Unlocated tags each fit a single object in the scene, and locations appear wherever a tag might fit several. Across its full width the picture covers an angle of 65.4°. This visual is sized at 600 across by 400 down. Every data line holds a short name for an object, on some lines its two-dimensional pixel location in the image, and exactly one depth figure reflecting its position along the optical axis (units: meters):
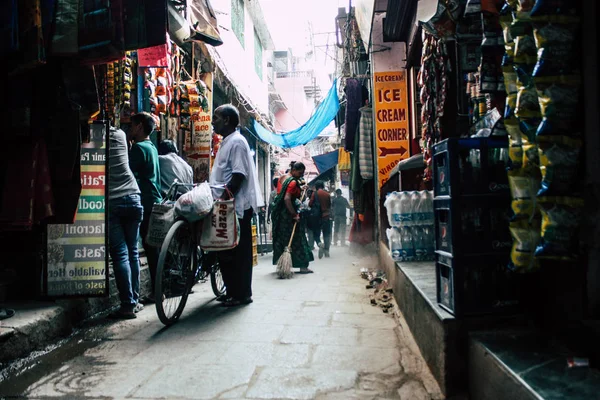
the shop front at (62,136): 2.70
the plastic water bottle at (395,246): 4.90
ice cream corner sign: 8.06
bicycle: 3.82
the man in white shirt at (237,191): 4.70
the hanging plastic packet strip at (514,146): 2.07
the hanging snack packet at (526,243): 2.03
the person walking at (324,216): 11.60
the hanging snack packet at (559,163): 1.83
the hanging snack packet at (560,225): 1.82
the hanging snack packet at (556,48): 1.82
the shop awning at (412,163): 5.62
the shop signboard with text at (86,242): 3.78
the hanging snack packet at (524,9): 1.90
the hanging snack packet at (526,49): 1.95
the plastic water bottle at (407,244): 4.88
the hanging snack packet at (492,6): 2.54
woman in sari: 7.94
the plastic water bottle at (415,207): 4.95
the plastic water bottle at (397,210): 5.00
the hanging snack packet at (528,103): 1.94
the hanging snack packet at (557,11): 1.80
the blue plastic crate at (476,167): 2.37
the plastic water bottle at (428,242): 4.80
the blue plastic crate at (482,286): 2.33
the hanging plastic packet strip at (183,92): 7.31
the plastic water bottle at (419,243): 4.82
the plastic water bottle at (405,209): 4.98
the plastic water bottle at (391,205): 5.05
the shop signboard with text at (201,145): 8.57
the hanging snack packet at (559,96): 1.82
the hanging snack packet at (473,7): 2.84
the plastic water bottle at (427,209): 4.93
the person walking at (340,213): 15.92
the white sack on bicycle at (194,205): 4.13
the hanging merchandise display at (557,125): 1.82
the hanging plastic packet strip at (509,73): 2.09
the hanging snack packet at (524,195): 2.02
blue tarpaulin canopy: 12.08
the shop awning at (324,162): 17.12
